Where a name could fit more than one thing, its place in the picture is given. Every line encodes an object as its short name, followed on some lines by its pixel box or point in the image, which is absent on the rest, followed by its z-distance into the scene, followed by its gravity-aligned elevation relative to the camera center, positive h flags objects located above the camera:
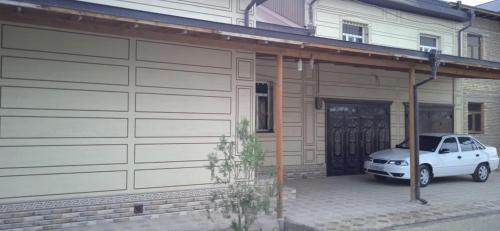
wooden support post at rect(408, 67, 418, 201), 10.09 -0.24
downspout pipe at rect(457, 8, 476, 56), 16.47 +3.73
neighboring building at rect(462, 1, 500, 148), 17.53 +1.55
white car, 12.31 -0.91
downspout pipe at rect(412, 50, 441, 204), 9.65 +0.71
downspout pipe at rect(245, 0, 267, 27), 9.39 +2.36
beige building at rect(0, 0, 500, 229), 6.71 +0.54
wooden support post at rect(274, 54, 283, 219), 8.03 +0.23
